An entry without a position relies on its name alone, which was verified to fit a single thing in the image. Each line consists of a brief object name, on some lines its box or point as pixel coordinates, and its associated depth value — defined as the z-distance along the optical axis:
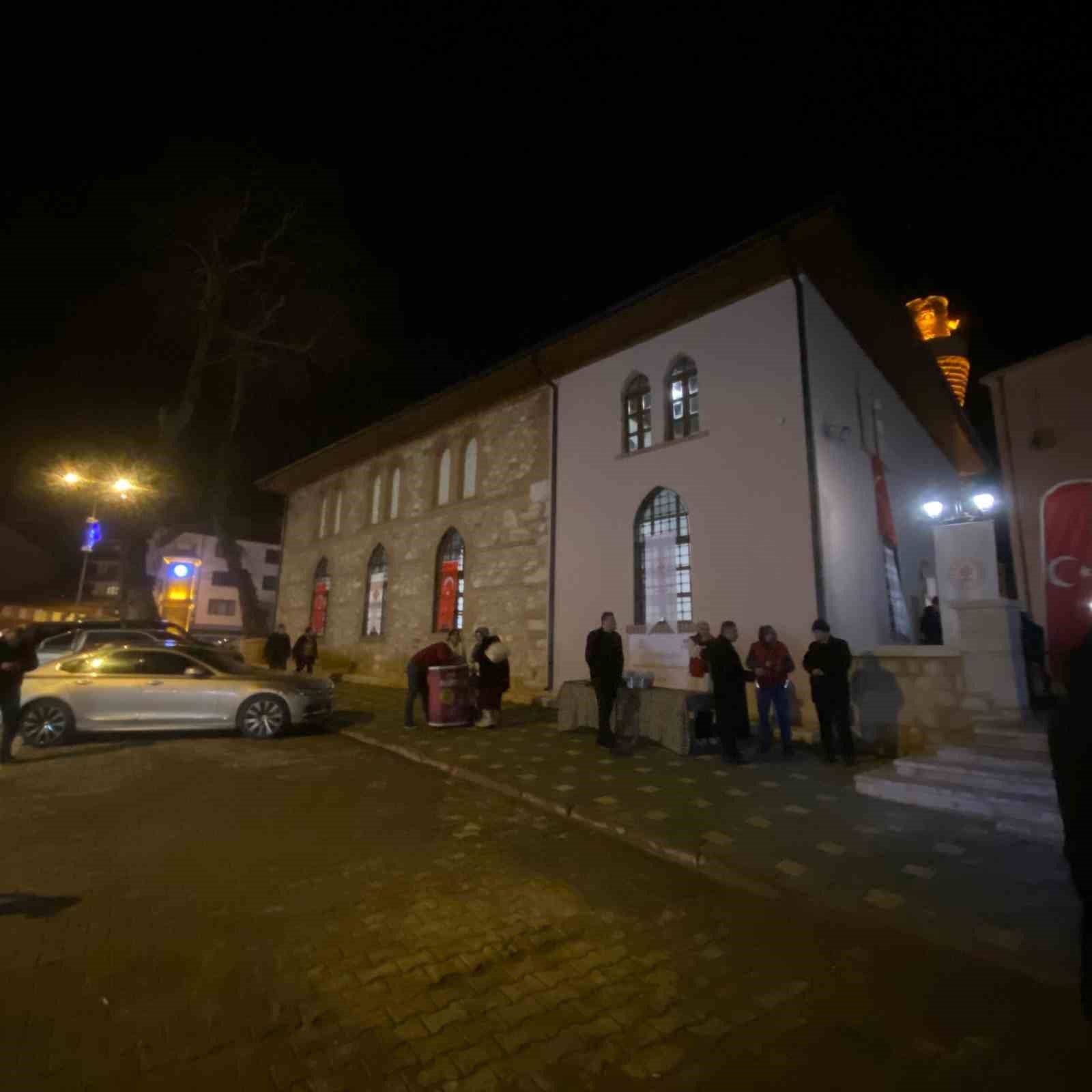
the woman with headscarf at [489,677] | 9.70
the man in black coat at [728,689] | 7.39
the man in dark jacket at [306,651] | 15.94
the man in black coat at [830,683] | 7.16
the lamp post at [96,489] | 19.69
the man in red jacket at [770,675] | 7.73
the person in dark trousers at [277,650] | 14.84
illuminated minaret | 19.84
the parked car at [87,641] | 10.23
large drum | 9.68
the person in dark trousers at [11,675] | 7.08
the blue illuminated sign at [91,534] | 23.28
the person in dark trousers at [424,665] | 9.92
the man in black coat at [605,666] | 8.13
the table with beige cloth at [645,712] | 7.92
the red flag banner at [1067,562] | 13.90
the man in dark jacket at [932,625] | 12.02
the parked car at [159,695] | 8.21
